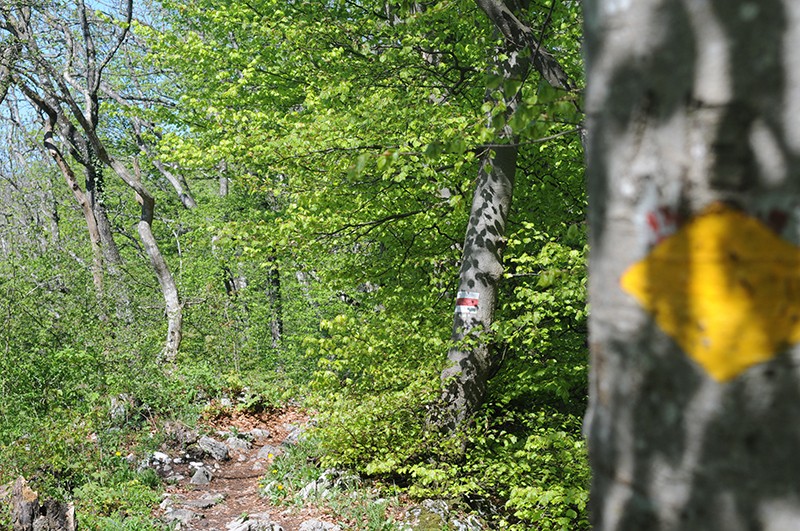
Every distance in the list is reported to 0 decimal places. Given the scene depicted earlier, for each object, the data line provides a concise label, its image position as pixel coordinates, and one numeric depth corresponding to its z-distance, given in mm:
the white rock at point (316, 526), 5988
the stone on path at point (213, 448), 8688
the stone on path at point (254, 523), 5906
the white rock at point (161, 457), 8031
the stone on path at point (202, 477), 7852
